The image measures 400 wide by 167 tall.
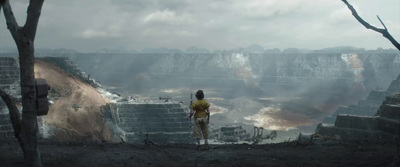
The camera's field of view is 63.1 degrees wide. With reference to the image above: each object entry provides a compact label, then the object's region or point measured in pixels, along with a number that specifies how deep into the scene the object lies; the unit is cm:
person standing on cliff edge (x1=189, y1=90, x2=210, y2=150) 758
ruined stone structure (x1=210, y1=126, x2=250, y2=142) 2725
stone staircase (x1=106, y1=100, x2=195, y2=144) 2138
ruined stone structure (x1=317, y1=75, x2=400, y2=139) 948
